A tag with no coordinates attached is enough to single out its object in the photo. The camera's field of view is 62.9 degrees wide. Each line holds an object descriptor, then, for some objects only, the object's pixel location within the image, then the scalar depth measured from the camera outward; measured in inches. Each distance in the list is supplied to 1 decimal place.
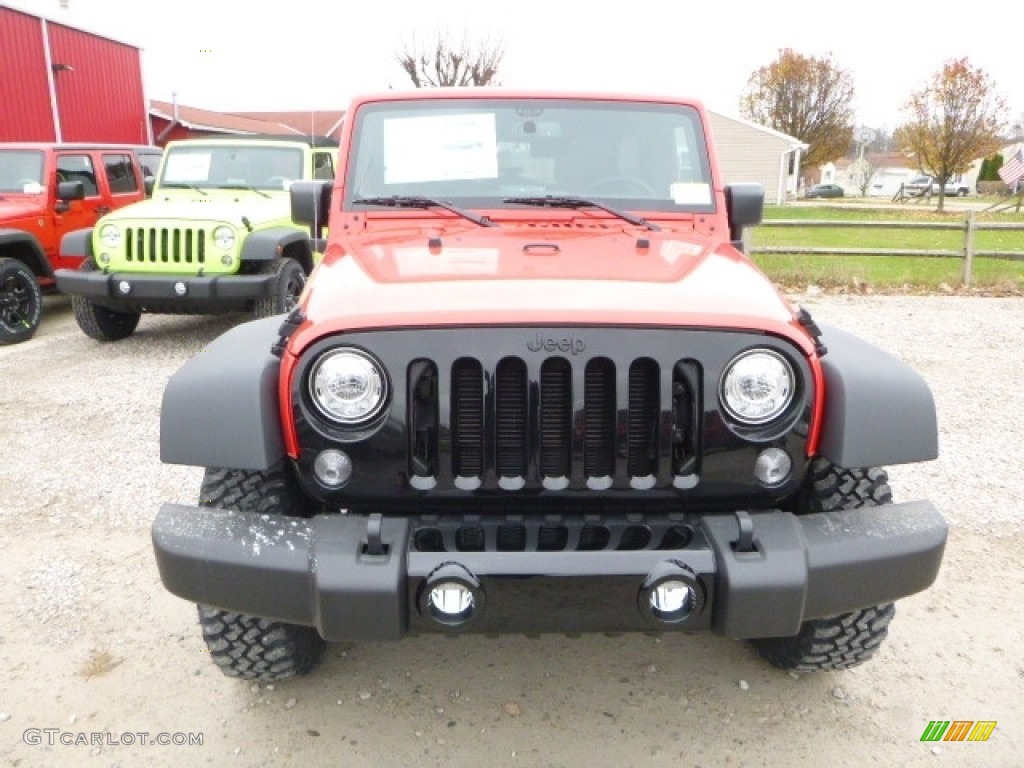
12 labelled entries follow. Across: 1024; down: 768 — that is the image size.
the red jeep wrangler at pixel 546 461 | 72.0
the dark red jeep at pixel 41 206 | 276.2
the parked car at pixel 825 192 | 2448.3
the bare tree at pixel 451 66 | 1223.5
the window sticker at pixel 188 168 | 287.0
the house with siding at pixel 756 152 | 1648.6
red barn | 564.4
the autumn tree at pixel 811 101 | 1888.5
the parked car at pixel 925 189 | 2364.7
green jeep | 243.0
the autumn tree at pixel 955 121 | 1430.9
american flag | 991.6
